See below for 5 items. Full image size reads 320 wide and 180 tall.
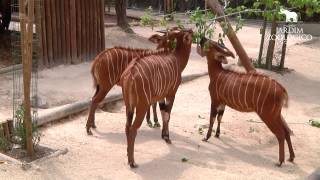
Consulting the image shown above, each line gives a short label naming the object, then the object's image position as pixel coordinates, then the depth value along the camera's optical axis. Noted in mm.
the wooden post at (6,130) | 5609
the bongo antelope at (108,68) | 6355
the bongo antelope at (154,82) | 5270
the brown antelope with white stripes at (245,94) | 5648
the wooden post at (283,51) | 11102
